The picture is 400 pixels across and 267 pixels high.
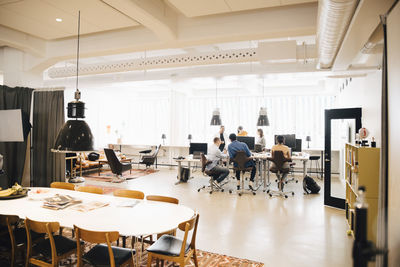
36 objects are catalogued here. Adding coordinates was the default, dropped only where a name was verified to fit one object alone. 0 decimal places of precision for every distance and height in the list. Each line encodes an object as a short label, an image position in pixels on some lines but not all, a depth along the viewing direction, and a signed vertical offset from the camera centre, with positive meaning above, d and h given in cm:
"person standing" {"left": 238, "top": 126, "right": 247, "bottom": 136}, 978 +16
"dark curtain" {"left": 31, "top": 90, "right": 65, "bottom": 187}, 537 -4
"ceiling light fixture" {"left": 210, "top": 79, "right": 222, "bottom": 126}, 915 +58
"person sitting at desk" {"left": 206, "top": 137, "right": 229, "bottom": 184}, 710 -72
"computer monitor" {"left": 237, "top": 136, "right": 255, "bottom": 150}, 839 -14
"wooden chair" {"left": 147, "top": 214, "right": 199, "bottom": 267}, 262 -118
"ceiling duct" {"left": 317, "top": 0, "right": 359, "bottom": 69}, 227 +113
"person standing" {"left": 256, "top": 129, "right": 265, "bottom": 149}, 897 -5
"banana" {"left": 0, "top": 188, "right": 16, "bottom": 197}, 361 -81
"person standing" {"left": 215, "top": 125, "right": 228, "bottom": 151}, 999 -4
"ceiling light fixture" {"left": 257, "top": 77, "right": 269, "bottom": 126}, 844 +59
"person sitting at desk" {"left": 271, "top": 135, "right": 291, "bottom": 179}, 661 -30
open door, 557 -25
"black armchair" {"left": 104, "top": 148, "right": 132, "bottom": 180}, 815 -90
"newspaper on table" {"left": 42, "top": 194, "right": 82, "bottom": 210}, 323 -85
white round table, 261 -88
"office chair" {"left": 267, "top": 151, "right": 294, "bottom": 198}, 657 -65
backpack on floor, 703 -129
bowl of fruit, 359 -81
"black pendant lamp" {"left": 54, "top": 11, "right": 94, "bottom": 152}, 267 -3
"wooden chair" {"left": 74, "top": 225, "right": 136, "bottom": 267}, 236 -122
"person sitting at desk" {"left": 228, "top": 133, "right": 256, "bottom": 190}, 697 -33
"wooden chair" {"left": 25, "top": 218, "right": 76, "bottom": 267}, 258 -122
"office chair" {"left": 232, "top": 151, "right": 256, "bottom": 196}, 684 -63
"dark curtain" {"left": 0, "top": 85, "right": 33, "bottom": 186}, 527 -25
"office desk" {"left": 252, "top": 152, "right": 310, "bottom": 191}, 727 -67
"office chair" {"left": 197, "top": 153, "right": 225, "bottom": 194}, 703 -116
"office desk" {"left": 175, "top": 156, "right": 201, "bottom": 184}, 783 -74
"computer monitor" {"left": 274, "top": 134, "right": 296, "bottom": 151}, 823 -13
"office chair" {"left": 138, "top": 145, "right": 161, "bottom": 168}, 1019 -91
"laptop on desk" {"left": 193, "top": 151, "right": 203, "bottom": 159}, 807 -55
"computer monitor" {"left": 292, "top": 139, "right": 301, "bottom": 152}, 845 -28
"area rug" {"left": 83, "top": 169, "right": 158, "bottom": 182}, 903 -146
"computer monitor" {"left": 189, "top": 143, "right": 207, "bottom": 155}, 846 -36
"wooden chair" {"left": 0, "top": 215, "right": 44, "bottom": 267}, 293 -127
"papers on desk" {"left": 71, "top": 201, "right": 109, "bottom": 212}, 315 -87
